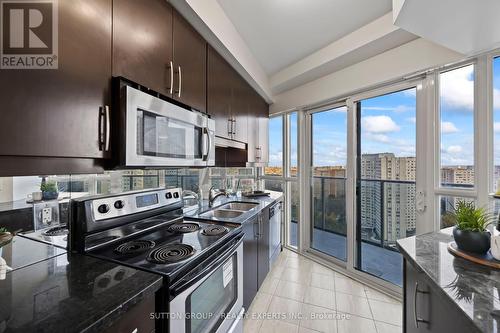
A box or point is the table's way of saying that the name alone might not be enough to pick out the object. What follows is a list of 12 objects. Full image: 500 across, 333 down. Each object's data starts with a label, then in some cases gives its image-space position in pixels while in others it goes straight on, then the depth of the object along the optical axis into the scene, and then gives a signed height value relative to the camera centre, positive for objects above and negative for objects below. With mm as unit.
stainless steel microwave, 983 +192
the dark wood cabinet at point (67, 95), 660 +251
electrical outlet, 1169 -268
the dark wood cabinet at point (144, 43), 997 +649
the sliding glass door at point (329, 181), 2775 -205
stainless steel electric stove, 907 -426
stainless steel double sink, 2117 -469
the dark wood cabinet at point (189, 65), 1380 +726
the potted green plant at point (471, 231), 992 -309
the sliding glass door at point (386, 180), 2137 -145
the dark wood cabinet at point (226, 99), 1856 +685
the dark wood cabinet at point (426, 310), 717 -594
